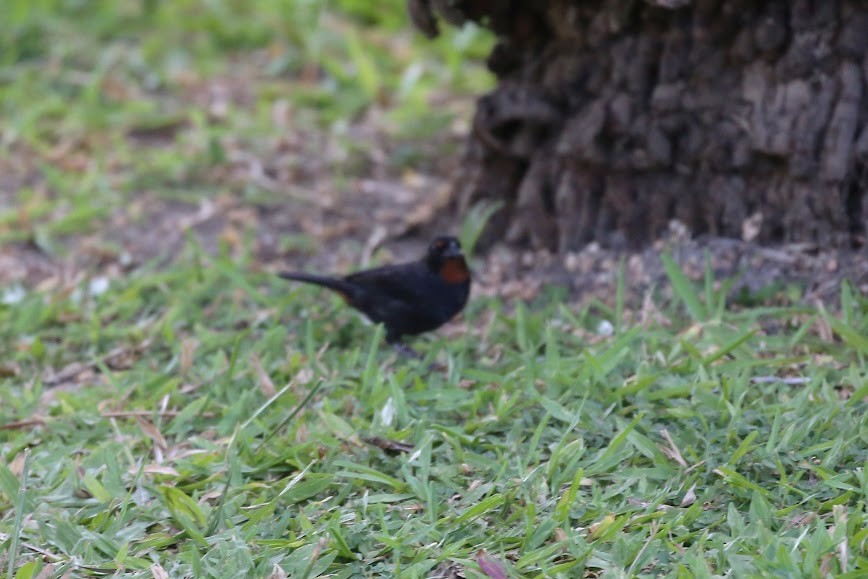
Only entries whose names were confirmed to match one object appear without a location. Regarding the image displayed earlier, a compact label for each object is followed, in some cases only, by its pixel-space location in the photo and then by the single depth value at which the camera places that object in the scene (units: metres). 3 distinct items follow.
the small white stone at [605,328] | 8.44
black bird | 8.76
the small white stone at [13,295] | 9.90
